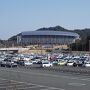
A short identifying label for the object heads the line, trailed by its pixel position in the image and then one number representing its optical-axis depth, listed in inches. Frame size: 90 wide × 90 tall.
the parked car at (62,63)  3426.2
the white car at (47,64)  3120.6
